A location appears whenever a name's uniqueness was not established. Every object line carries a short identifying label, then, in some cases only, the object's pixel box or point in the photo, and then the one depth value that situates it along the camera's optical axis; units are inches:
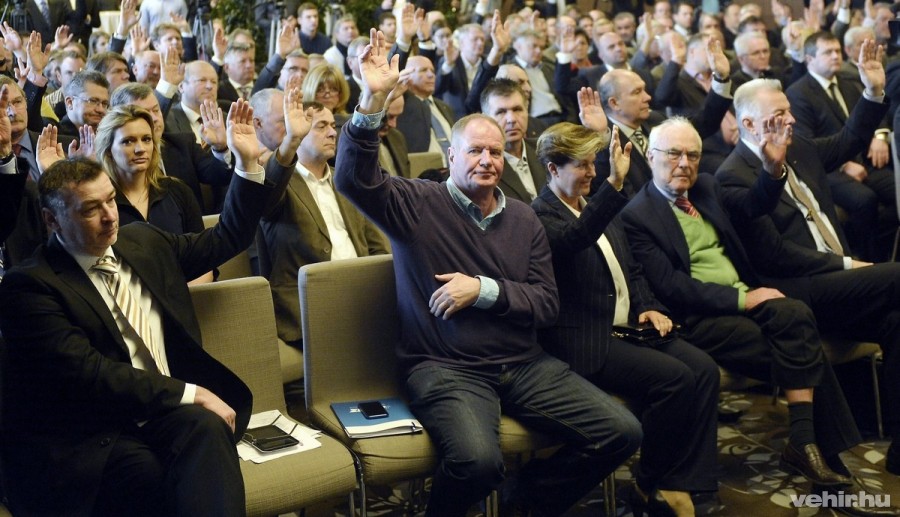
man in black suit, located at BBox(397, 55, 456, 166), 230.8
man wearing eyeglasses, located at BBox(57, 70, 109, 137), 172.1
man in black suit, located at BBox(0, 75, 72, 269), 120.7
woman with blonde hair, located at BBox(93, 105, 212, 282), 130.4
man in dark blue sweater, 112.2
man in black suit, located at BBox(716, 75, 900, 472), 147.2
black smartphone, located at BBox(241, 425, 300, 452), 106.0
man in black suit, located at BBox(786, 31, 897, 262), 212.1
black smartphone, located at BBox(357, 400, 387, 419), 114.0
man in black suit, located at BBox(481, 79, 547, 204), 175.2
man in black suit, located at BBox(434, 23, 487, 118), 291.9
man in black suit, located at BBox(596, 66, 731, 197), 191.9
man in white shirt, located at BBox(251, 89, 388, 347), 139.9
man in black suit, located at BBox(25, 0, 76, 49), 306.2
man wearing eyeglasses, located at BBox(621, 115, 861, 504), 136.6
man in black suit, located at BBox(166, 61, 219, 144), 205.6
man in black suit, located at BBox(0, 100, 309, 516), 95.0
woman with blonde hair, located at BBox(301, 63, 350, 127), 190.2
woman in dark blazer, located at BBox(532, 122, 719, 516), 125.5
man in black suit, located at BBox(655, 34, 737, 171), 259.8
